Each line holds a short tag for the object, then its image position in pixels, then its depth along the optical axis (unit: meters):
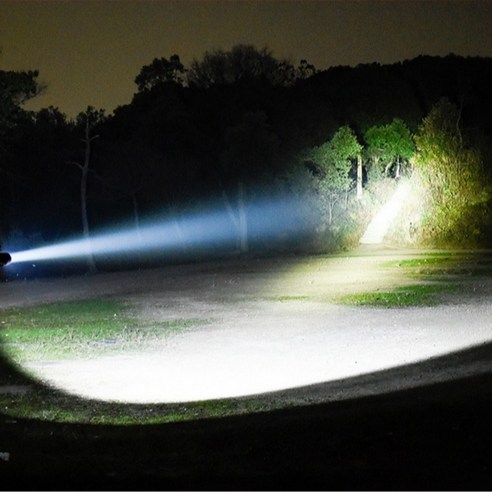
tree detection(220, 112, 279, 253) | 47.19
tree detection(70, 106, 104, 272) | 39.19
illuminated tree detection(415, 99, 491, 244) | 43.78
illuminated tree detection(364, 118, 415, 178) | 48.53
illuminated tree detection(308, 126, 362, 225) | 47.78
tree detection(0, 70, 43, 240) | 28.06
